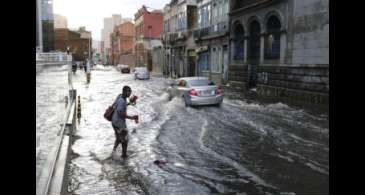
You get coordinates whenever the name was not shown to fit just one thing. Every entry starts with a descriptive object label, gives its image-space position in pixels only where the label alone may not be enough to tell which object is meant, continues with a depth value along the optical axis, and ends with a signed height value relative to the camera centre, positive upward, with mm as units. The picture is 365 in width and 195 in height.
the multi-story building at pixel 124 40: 124812 +12327
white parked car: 51688 +738
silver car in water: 19938 -592
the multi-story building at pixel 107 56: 170200 +10439
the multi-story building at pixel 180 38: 51844 +5805
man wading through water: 9688 -858
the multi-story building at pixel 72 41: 107250 +10750
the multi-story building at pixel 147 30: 85875 +10670
